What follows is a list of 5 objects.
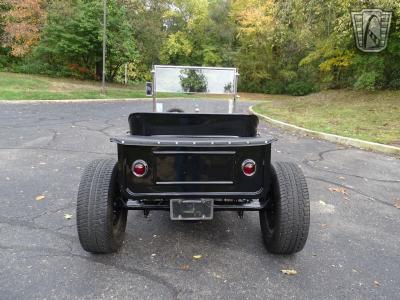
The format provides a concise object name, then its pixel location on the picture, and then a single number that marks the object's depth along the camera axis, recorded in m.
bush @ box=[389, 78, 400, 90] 16.16
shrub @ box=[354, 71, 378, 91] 15.82
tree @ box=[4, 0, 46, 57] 22.84
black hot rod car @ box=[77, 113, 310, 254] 2.88
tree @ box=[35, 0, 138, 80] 22.56
